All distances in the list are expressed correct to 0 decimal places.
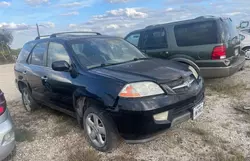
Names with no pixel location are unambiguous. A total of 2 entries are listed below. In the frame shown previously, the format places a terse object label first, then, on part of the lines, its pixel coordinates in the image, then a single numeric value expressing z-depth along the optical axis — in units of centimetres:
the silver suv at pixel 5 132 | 218
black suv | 223
